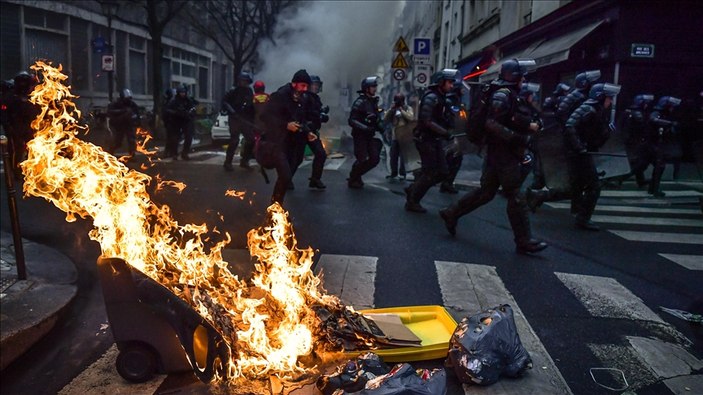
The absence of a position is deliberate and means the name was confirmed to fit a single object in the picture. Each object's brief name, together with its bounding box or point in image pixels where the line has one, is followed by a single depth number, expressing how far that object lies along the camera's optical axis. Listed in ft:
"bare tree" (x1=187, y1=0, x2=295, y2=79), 97.71
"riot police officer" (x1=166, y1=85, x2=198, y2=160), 47.39
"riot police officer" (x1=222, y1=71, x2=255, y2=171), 42.14
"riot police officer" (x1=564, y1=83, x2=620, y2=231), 25.61
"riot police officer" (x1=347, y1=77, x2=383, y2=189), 35.01
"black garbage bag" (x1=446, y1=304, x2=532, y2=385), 11.29
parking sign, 40.86
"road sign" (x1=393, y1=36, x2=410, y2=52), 44.88
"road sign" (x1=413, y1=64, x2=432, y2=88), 41.32
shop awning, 36.17
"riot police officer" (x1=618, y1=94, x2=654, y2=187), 32.22
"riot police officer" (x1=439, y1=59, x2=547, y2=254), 19.98
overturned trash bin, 10.24
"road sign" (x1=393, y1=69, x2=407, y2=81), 49.06
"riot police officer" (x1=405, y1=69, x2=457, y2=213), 27.14
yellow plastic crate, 12.07
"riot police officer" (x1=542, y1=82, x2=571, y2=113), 36.98
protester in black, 24.26
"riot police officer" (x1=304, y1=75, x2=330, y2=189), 33.06
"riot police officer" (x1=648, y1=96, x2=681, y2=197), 31.35
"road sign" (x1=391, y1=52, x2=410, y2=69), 45.11
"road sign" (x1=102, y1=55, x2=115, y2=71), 57.41
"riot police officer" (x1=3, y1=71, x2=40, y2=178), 32.83
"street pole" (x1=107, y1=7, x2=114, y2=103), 58.58
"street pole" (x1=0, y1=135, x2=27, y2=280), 16.57
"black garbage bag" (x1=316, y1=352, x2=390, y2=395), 10.18
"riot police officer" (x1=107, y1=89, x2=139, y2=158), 44.37
